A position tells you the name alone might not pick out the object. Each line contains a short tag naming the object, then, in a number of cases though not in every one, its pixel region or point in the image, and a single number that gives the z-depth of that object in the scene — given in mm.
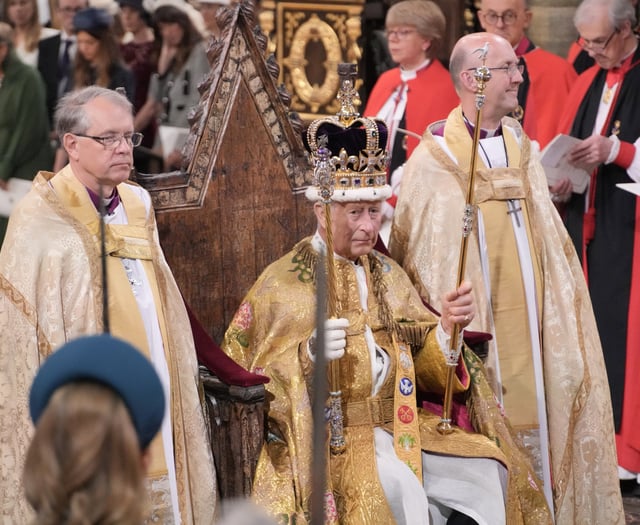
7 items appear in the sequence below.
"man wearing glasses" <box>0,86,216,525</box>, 8157
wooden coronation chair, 9847
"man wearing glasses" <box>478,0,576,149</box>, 14865
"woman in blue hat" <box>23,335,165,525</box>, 4225
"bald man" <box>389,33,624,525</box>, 10486
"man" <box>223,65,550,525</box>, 8736
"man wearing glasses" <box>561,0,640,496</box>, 13017
